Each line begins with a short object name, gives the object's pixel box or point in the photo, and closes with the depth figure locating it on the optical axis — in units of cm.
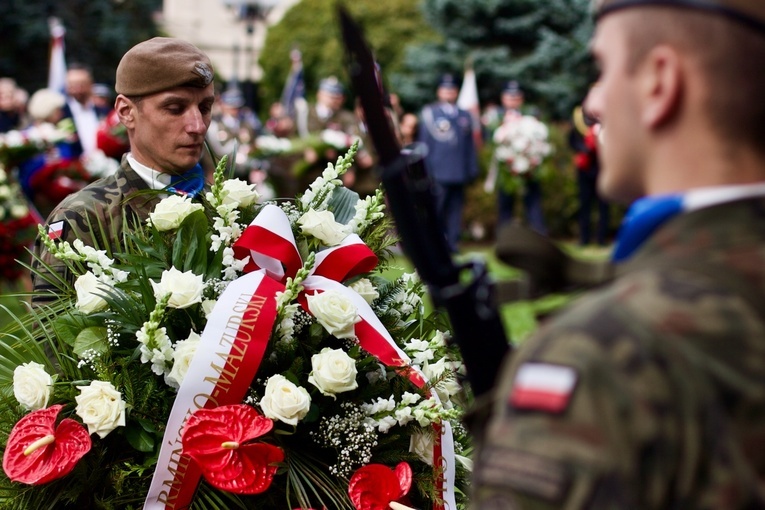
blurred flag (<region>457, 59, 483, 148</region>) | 1819
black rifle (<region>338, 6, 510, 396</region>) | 141
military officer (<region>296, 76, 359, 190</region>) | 1330
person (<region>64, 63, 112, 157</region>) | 1122
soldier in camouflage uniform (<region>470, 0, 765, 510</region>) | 106
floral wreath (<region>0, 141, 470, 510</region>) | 219
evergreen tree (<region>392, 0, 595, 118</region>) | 2115
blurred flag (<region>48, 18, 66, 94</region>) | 1438
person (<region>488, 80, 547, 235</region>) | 1484
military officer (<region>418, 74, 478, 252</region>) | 1427
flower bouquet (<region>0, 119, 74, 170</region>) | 930
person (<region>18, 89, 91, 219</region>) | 909
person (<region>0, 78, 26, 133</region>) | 1202
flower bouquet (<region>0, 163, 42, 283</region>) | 848
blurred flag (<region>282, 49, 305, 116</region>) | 2241
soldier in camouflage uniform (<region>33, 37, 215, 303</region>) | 317
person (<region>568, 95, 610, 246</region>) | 1473
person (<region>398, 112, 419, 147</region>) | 1398
